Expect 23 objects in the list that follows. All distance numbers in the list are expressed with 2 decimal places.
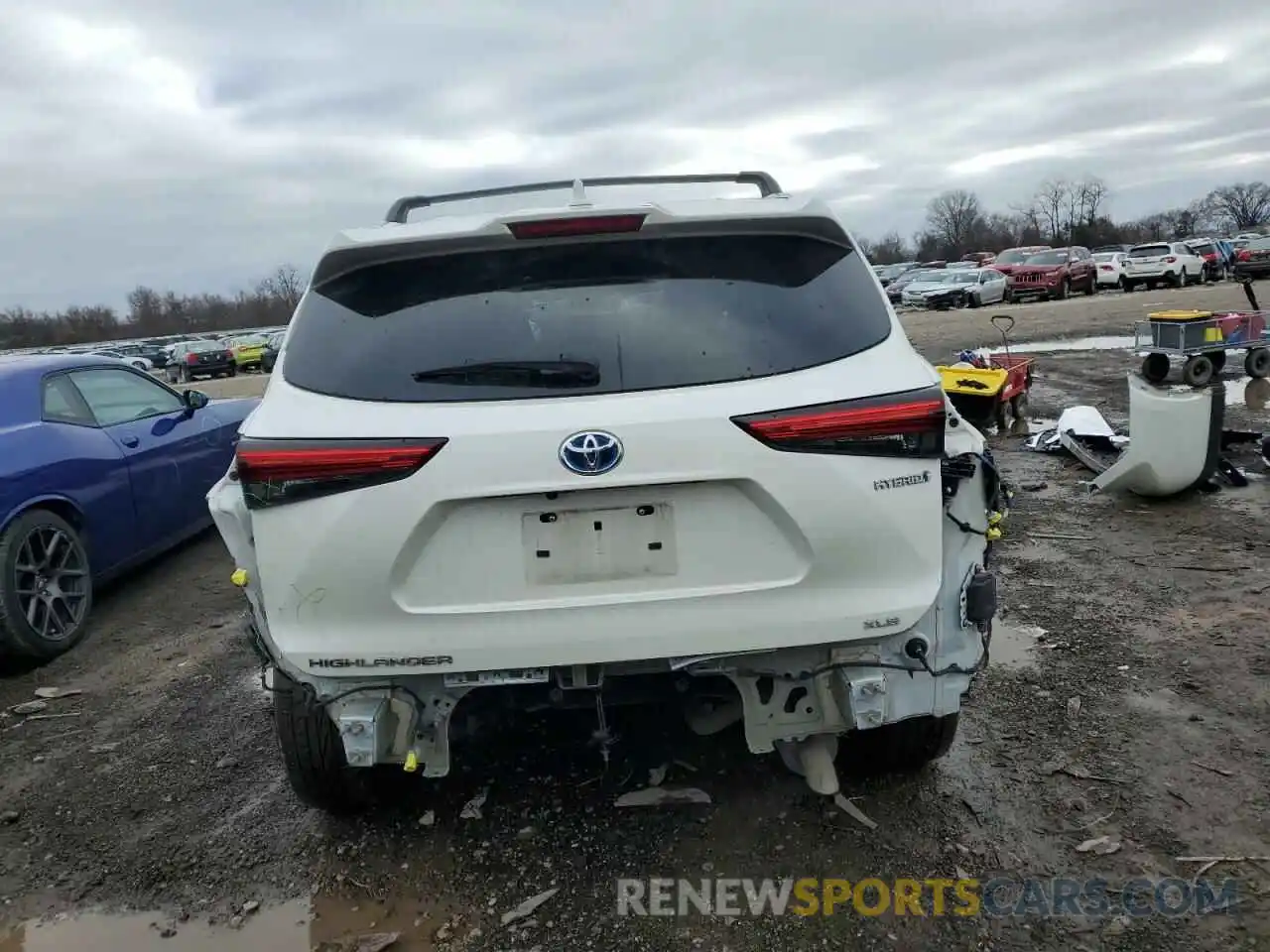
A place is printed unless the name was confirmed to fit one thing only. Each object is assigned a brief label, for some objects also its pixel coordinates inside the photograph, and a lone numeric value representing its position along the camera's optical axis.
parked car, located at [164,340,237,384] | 36.75
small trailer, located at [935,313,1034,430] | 8.67
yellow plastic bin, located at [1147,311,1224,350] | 6.17
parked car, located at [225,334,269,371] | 37.50
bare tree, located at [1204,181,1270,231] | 109.12
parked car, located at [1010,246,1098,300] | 31.53
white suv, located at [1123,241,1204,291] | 33.28
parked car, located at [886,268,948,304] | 33.99
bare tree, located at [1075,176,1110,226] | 108.56
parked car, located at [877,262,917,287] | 50.96
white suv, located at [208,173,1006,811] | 2.37
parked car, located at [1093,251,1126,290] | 33.66
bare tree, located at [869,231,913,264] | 103.12
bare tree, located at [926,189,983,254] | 107.94
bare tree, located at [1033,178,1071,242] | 107.00
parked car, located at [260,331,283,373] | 36.56
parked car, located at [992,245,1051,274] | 33.09
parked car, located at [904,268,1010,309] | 31.89
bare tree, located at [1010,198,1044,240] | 106.44
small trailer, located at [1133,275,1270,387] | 6.13
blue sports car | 4.94
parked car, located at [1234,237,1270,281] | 32.47
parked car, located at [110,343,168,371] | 45.31
